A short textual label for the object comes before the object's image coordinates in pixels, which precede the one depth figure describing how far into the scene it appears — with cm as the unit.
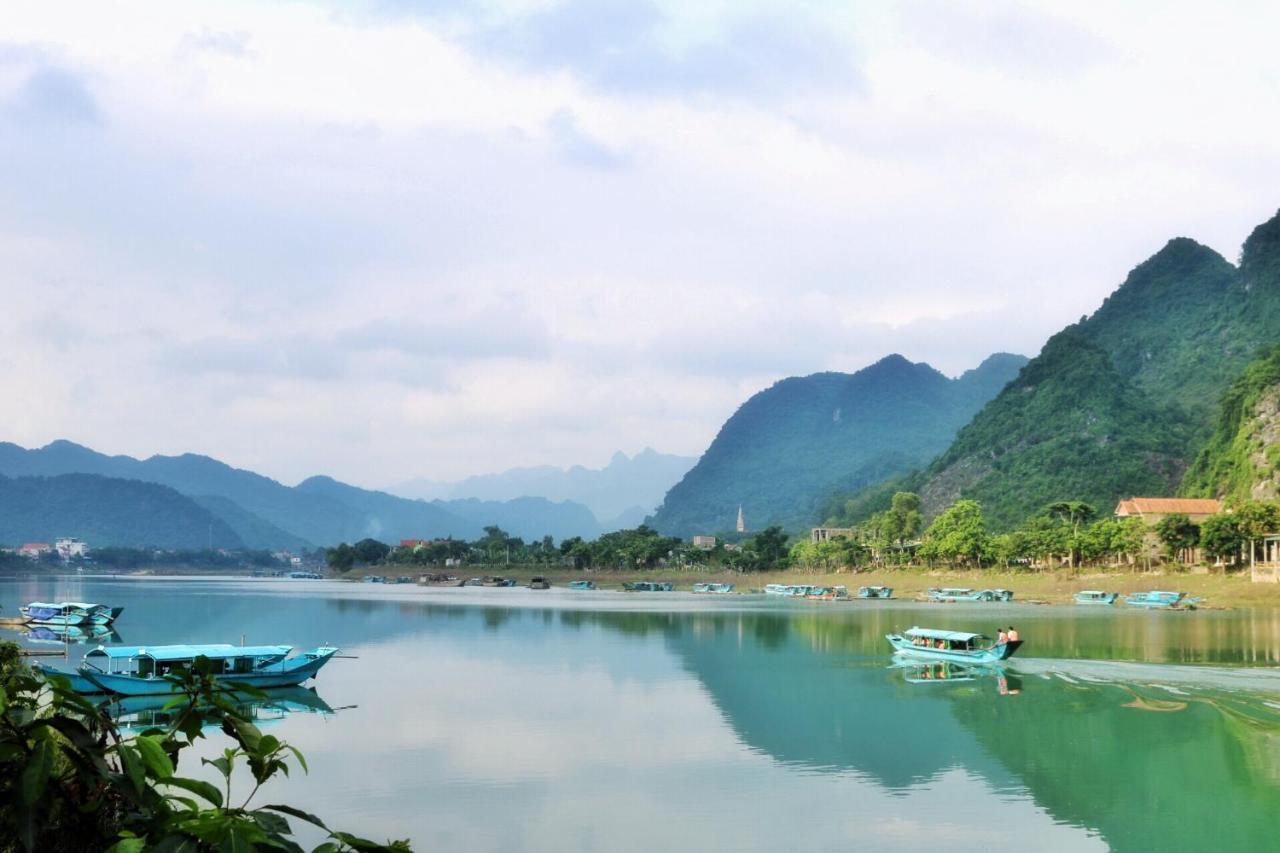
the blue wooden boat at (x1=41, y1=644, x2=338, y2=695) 3119
